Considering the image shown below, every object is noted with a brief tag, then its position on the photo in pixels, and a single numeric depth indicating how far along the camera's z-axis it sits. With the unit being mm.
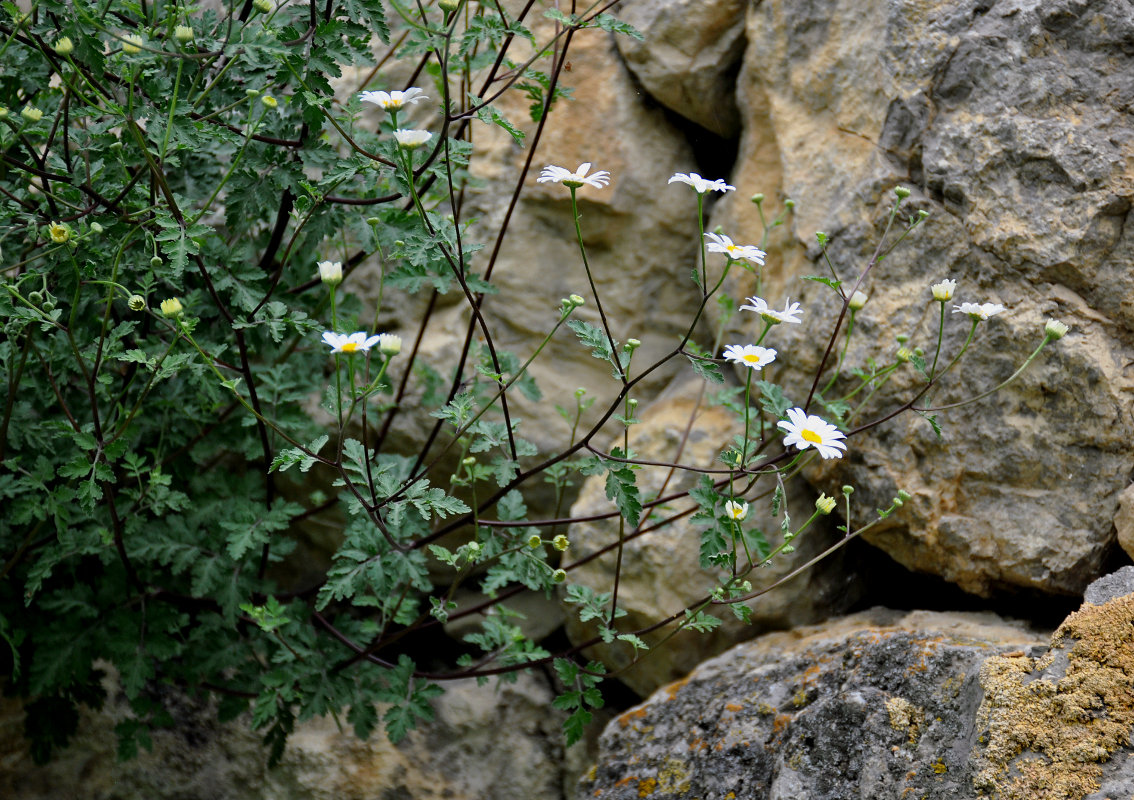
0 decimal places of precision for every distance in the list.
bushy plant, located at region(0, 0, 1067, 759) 2195
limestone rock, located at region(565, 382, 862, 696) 3049
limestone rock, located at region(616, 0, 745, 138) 3445
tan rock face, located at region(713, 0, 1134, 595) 2506
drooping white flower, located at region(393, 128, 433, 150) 1936
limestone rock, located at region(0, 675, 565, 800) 3230
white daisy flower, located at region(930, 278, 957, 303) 2213
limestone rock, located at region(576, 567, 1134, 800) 1899
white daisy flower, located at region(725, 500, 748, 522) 2150
